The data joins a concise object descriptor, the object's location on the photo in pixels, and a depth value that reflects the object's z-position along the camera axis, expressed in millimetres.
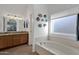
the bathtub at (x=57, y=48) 919
